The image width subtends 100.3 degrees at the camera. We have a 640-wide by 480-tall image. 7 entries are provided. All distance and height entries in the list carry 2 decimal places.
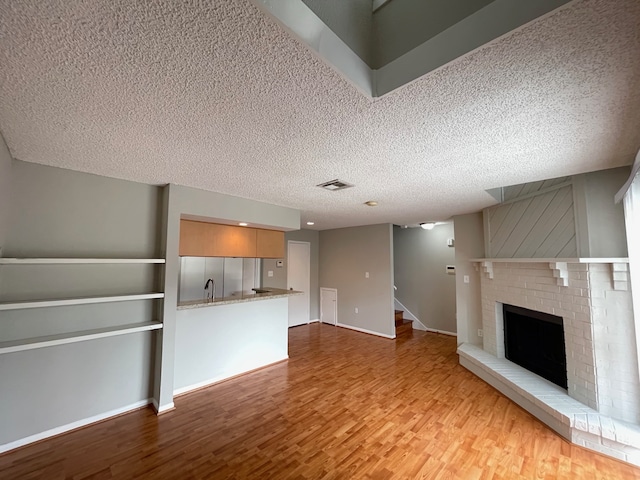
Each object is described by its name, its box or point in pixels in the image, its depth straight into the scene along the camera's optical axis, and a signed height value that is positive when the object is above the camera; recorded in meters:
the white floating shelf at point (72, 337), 2.02 -0.66
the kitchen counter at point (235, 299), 3.13 -0.54
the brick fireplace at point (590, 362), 2.20 -0.93
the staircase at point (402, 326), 5.54 -1.44
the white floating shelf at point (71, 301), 2.00 -0.35
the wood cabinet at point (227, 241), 3.33 +0.25
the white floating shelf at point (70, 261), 2.04 -0.01
